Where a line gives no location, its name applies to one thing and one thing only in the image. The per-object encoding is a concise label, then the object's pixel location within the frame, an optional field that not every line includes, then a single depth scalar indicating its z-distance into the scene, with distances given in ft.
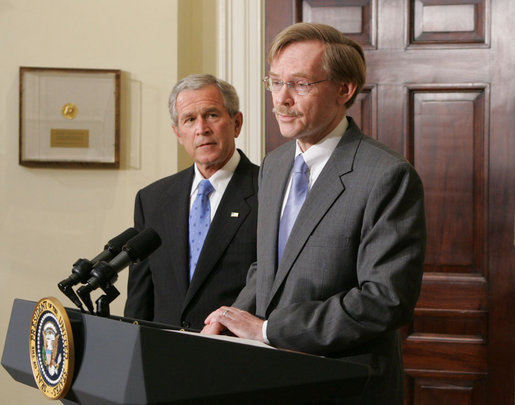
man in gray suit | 10.80
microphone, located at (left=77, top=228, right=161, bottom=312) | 10.36
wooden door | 15.12
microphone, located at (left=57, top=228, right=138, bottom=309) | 10.45
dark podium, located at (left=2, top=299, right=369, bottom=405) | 9.14
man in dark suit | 12.96
